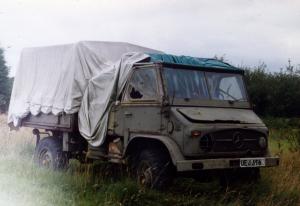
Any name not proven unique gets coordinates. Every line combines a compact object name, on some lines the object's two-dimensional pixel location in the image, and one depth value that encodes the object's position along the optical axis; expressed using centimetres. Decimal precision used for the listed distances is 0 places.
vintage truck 824
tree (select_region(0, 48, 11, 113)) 3959
